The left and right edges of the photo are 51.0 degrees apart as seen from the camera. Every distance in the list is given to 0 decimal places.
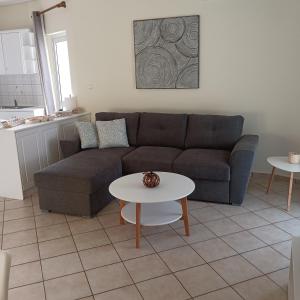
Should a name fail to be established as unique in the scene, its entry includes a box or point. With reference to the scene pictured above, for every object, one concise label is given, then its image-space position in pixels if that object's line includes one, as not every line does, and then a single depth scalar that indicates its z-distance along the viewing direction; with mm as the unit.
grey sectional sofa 3039
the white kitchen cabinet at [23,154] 3441
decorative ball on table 2631
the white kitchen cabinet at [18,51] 4969
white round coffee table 2490
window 4891
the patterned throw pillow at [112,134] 3867
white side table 3053
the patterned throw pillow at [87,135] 3850
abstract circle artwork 3918
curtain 4680
